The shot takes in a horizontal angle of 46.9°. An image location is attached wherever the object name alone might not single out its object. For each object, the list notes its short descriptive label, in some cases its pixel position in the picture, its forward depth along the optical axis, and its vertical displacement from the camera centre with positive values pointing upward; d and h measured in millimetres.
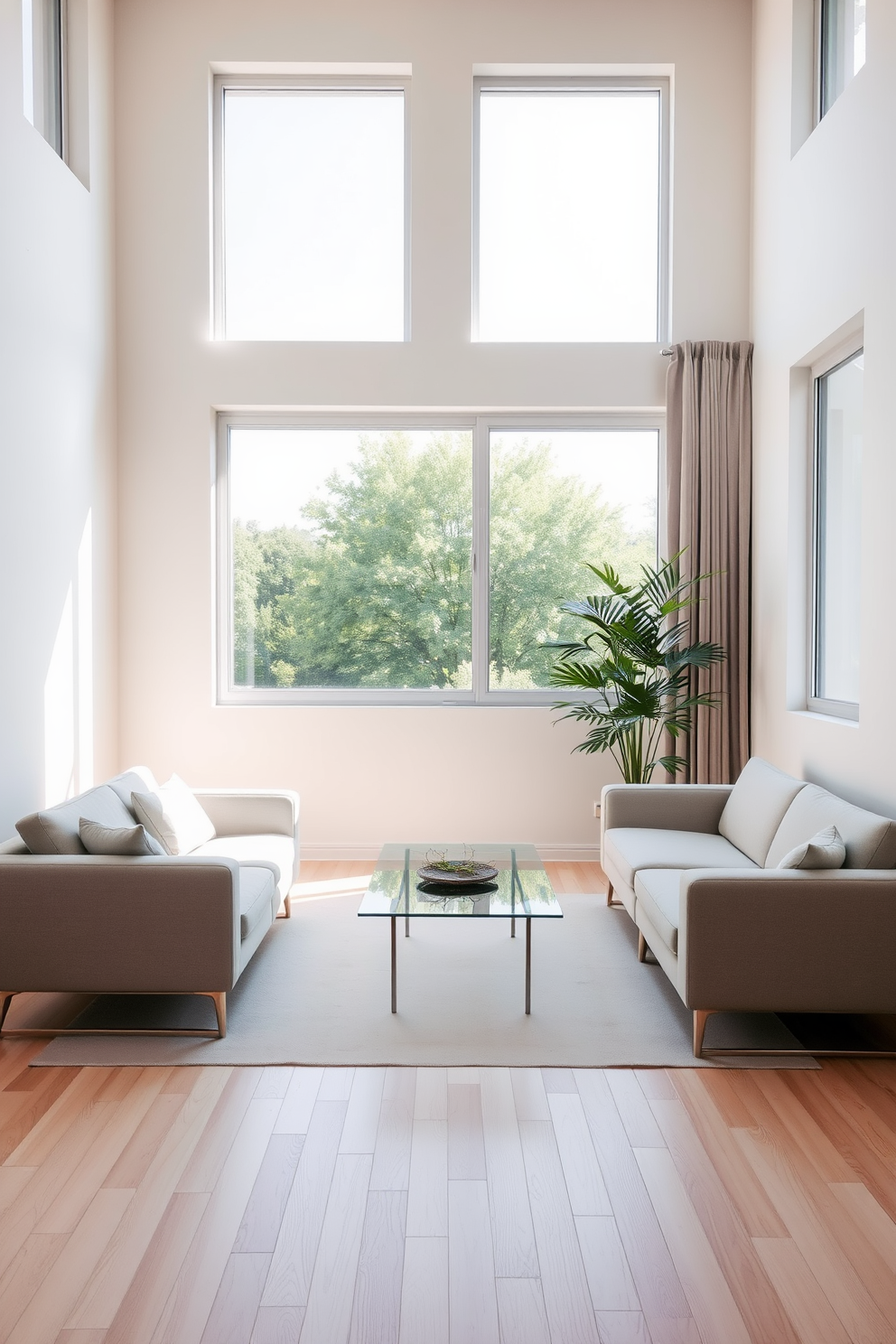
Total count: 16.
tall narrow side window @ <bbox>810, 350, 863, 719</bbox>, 4469 +457
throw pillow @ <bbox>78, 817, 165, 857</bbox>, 3482 -689
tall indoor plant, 5328 -150
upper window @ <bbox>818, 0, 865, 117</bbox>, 4469 +2684
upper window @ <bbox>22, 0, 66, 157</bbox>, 4824 +2788
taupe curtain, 5680 +636
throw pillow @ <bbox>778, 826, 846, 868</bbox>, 3307 -698
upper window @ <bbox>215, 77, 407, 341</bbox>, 5961 +2463
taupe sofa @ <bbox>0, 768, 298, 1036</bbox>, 3369 -941
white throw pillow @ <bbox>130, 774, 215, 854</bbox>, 4055 -737
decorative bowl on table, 3922 -914
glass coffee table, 3574 -945
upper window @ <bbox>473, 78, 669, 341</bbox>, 5973 +2459
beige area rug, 3307 -1329
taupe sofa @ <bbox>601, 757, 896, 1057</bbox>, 3225 -935
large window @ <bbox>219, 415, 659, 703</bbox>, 6051 +563
